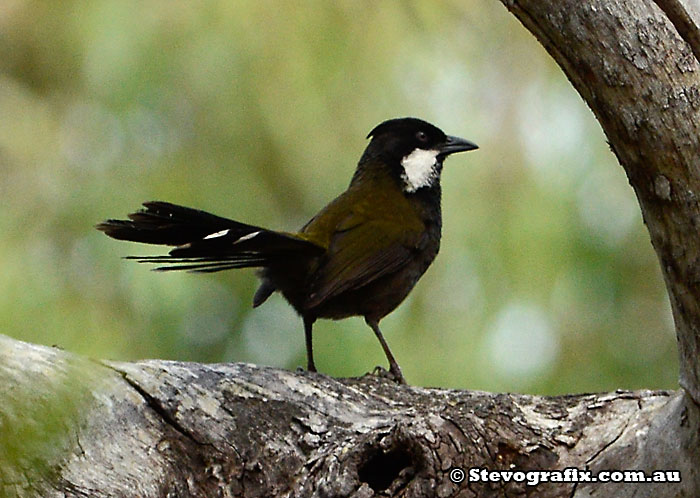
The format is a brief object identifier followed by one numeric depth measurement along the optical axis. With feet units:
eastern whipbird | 22.89
